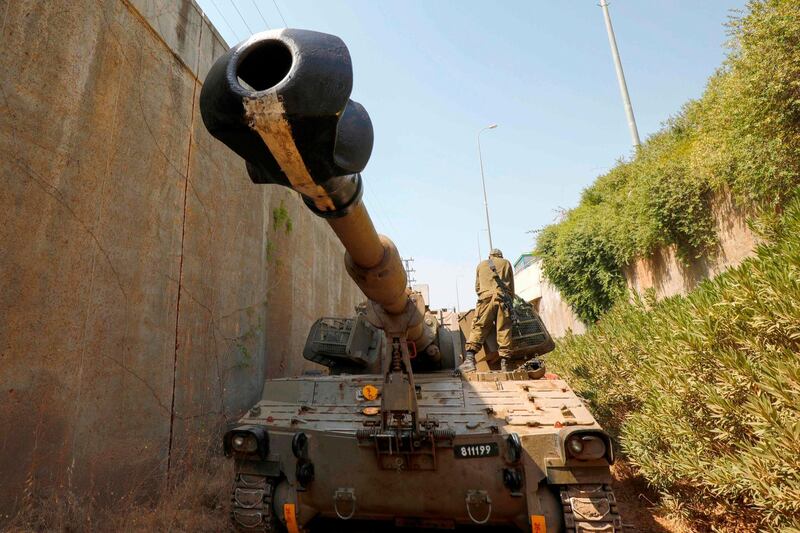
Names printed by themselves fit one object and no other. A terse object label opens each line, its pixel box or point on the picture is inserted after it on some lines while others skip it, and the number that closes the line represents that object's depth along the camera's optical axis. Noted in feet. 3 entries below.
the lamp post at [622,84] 43.20
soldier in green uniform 17.48
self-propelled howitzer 10.41
